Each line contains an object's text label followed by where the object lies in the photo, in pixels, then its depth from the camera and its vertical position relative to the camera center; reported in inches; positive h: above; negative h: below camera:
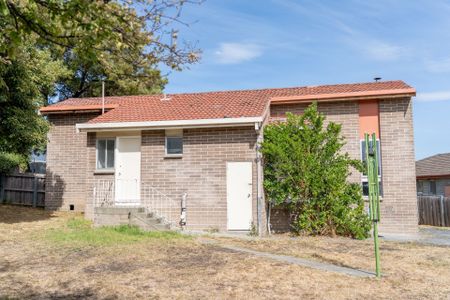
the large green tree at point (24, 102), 533.1 +119.7
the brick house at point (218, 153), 560.7 +56.9
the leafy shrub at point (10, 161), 616.5 +52.9
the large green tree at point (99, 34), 177.3 +71.1
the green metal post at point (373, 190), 312.5 +3.3
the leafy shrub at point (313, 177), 542.6 +22.2
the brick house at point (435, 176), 1143.6 +48.0
